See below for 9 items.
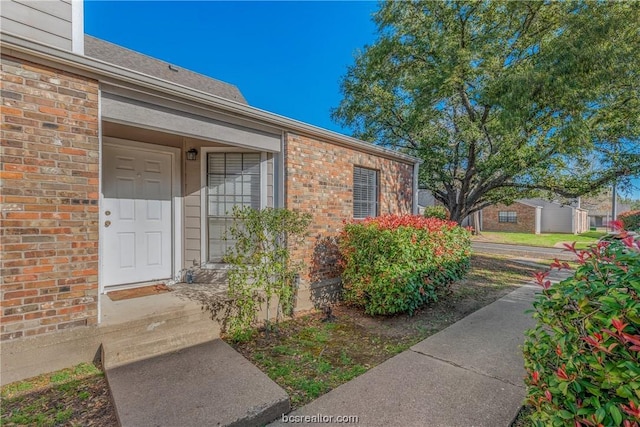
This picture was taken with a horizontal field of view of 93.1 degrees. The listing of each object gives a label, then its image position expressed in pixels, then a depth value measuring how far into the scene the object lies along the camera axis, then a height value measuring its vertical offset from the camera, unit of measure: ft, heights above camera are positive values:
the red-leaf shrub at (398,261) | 15.21 -2.72
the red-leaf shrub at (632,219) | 38.92 -0.95
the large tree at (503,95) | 21.59 +10.07
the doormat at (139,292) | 13.88 -3.98
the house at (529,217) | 79.20 -1.65
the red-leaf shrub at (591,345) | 4.32 -2.12
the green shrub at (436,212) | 61.31 -0.25
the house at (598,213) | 135.64 -0.82
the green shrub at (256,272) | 13.17 -2.79
